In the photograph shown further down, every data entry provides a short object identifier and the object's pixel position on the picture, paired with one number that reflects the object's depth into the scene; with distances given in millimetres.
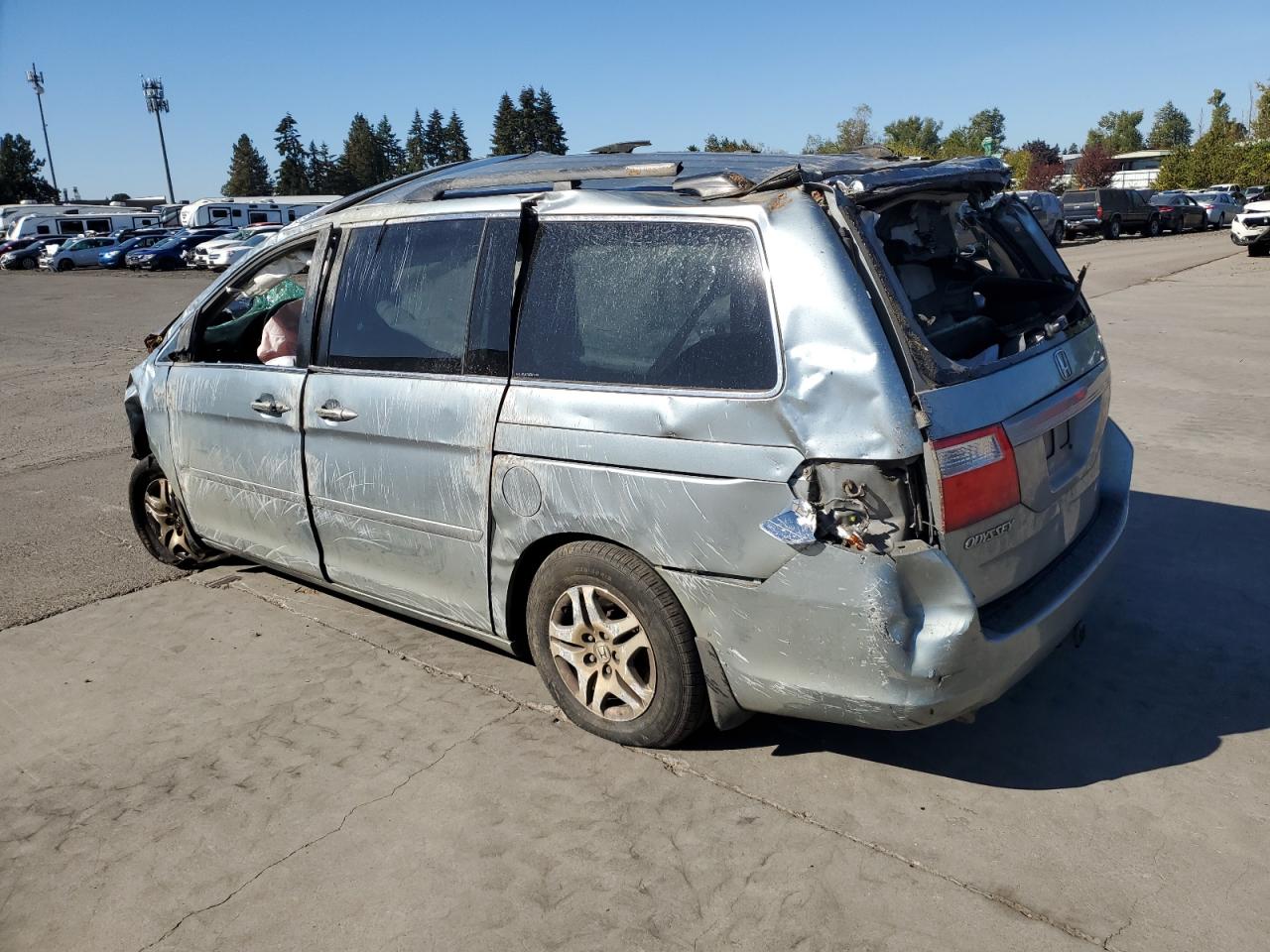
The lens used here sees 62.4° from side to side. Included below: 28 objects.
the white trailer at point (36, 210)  55031
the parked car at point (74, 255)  45062
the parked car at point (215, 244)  37969
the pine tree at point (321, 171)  120812
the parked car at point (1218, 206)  43403
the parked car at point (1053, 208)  29273
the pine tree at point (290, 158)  118188
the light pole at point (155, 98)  91688
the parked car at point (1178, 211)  39719
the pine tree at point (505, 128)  118631
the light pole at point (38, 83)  92000
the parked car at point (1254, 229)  25688
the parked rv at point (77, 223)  50438
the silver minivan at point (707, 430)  2914
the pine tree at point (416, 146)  128988
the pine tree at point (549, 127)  119562
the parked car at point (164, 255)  41438
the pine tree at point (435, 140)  130750
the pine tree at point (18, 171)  100688
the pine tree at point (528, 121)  119188
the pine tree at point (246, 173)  118188
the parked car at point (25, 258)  47281
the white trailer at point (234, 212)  49250
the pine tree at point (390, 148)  129000
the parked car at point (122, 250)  44188
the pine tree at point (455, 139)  128750
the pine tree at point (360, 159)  122375
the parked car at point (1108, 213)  36844
